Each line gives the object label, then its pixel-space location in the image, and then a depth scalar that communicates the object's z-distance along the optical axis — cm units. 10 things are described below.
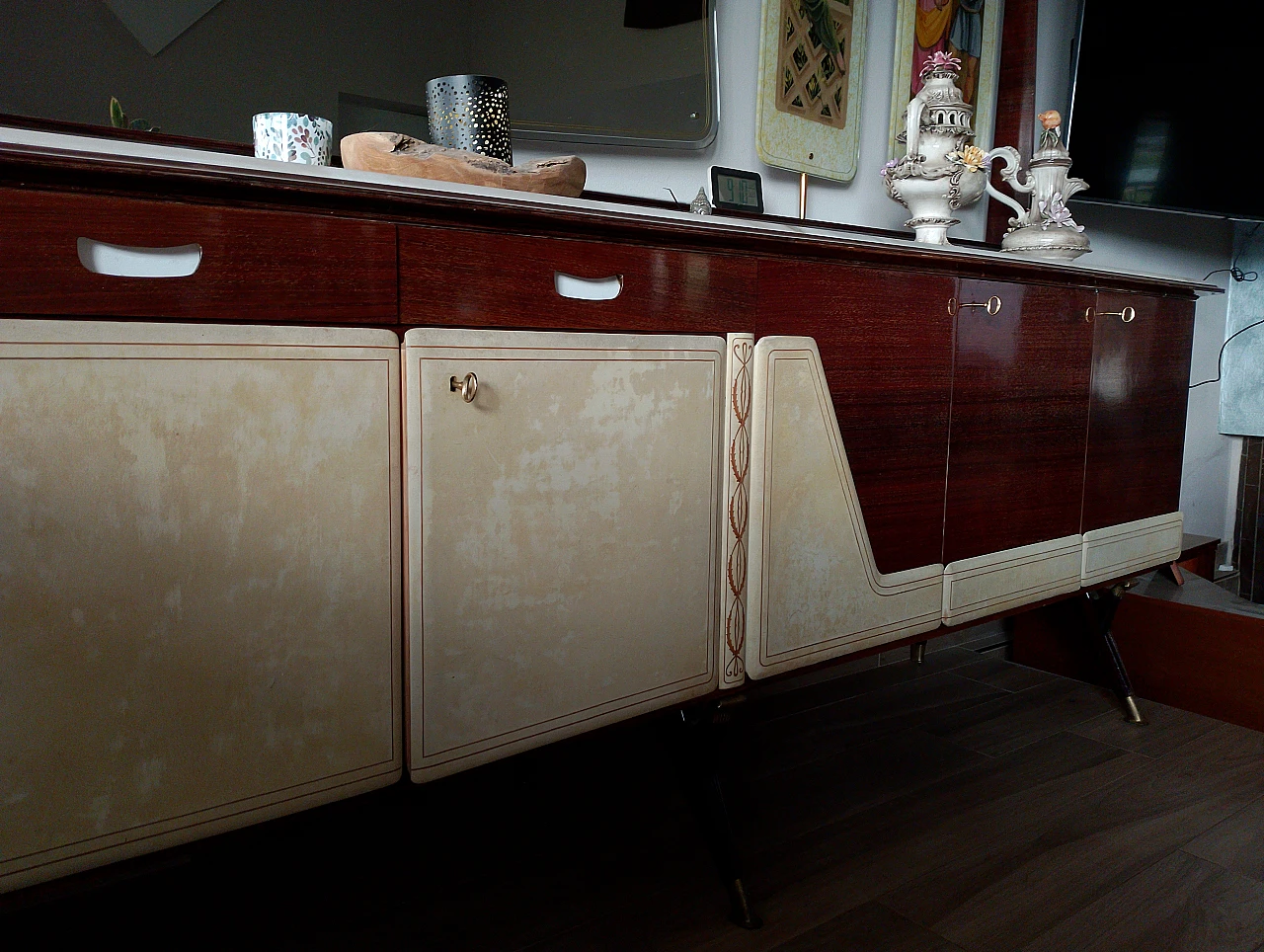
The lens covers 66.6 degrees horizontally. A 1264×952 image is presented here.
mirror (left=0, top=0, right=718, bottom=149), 100
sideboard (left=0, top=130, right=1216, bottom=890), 69
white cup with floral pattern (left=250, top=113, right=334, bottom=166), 100
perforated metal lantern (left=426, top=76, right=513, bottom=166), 112
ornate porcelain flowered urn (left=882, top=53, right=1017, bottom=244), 156
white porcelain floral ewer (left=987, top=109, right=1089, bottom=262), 169
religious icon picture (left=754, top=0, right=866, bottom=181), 169
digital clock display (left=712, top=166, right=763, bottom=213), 157
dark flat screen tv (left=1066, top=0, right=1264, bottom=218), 221
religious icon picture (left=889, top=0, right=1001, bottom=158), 191
